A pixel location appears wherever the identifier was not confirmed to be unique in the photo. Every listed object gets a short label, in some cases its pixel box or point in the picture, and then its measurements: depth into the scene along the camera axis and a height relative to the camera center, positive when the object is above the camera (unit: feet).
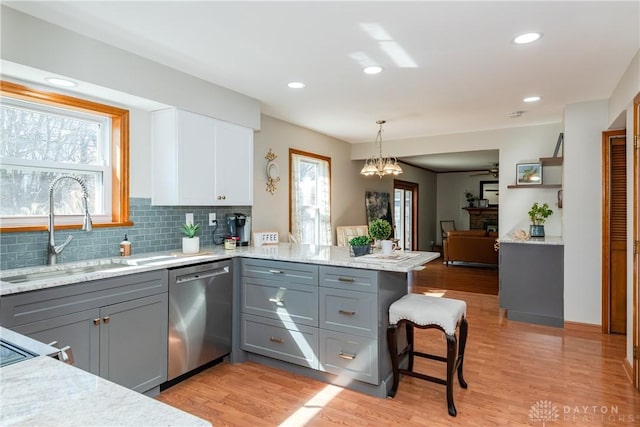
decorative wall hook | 14.96 +1.78
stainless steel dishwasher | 8.81 -2.54
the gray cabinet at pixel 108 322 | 6.35 -2.06
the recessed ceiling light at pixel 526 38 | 7.89 +3.85
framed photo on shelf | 16.19 +1.83
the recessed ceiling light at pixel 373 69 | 9.70 +3.90
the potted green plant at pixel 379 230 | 9.73 -0.40
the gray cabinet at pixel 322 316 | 8.50 -2.56
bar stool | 7.84 -2.39
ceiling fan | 26.78 +3.92
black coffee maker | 12.50 -0.43
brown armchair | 26.35 -2.36
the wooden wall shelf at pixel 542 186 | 15.38 +1.24
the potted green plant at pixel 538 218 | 15.20 -0.14
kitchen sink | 7.12 -1.17
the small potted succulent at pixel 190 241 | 10.37 -0.73
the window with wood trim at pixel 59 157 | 7.95 +1.41
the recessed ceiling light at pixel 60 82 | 7.88 +2.93
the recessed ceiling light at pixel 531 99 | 12.40 +3.96
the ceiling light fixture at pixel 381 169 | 15.71 +2.00
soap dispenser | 9.56 -0.84
